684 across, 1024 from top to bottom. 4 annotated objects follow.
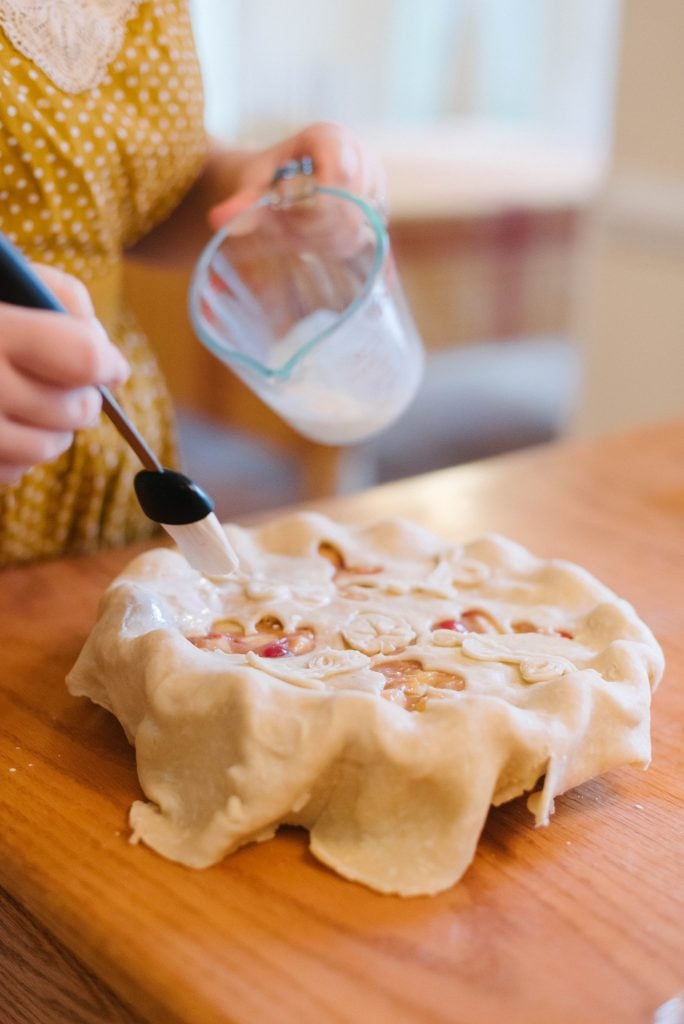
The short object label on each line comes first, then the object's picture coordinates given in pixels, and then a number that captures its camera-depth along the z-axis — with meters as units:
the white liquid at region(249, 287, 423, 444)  0.71
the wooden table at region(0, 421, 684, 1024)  0.39
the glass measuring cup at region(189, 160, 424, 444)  0.71
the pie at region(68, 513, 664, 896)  0.46
